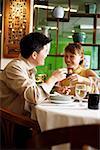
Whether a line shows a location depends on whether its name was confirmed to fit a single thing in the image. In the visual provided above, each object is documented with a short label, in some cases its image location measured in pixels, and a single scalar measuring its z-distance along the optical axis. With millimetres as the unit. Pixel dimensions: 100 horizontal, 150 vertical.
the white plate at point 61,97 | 2211
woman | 2686
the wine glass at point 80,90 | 2107
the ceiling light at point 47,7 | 4722
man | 2092
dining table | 1676
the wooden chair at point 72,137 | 1097
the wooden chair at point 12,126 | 1958
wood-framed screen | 4598
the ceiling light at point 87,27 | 4770
